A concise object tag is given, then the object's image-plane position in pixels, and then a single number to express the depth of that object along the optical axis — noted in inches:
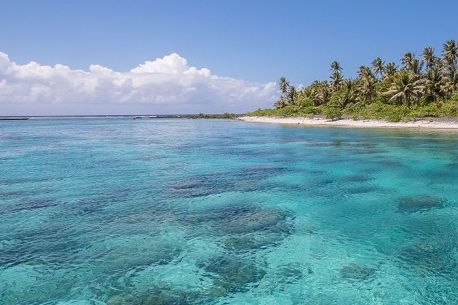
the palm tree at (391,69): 3909.9
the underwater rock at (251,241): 492.2
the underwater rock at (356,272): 413.4
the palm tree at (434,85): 3216.0
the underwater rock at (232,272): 392.5
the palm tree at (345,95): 3971.5
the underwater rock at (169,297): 357.4
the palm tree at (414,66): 3444.4
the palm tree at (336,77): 4503.0
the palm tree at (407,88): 3189.0
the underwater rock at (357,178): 957.9
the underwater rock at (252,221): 568.7
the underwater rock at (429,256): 435.2
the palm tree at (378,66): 4179.4
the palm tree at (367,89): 3821.4
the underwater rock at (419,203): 685.2
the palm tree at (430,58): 3553.2
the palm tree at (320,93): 4510.3
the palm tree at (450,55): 3353.8
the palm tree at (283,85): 5531.5
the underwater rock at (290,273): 409.4
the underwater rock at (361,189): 823.1
